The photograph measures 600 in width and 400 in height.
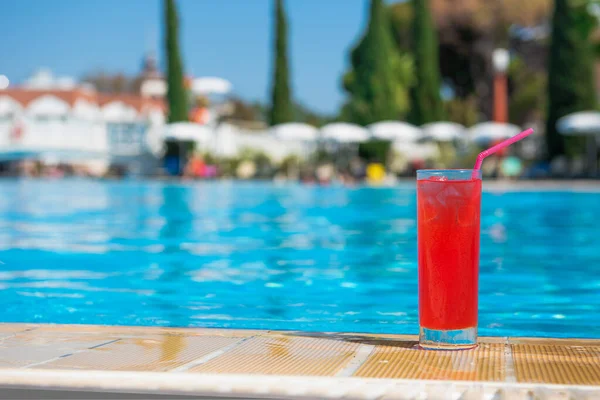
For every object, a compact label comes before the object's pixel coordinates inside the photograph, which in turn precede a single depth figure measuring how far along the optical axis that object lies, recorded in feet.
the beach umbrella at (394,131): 98.17
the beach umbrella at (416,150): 112.88
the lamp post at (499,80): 88.17
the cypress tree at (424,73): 110.22
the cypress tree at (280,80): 115.44
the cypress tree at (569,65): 91.50
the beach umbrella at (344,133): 98.86
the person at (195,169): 103.96
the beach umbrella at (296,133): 102.78
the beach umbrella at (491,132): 93.09
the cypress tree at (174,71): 117.29
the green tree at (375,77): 107.04
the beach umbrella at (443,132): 99.09
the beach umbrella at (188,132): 107.65
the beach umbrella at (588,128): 80.69
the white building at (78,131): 130.72
